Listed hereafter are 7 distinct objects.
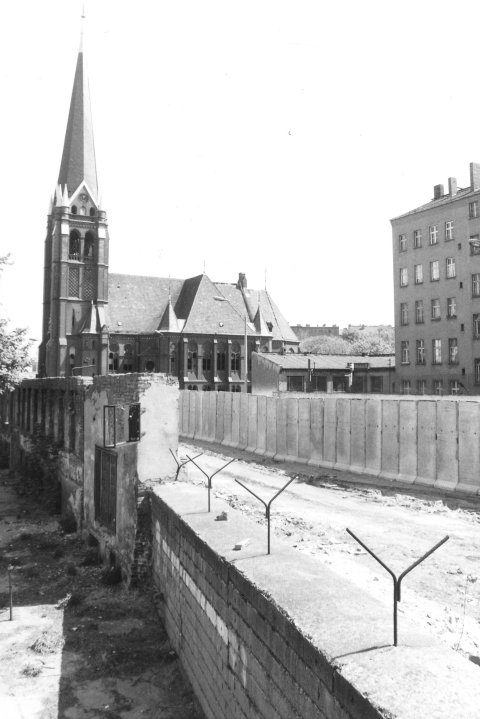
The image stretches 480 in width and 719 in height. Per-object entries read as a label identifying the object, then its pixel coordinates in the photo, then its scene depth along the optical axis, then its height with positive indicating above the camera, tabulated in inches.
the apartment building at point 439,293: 1418.6 +246.6
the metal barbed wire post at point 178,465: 434.3 -62.7
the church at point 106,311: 2469.2 +345.4
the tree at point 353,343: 3880.4 +294.5
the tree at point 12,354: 832.3 +45.3
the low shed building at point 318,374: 1755.7 +29.7
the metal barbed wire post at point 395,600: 142.3 -54.8
